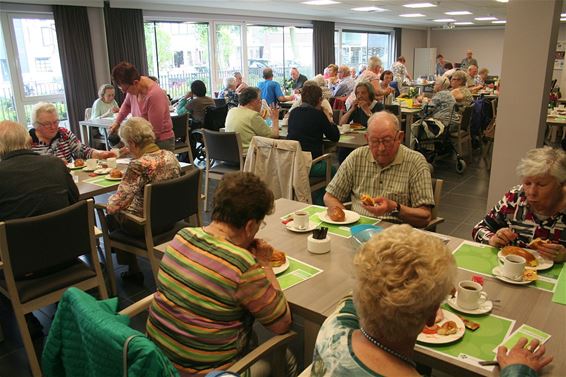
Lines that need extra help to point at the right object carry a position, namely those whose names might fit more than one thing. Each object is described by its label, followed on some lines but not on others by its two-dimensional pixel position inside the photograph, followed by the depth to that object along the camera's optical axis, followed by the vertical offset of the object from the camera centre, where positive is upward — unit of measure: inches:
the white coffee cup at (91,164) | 130.0 -27.2
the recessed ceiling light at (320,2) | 324.5 +42.9
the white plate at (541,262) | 63.4 -28.2
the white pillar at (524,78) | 128.7 -5.3
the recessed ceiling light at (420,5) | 361.7 +44.2
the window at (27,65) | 260.0 +1.5
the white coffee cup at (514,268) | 60.4 -27.0
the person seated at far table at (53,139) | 132.3 -21.8
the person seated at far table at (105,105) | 240.4 -20.0
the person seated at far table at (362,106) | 187.0 -18.2
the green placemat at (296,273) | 62.7 -29.3
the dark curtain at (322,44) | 464.8 +19.4
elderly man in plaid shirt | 91.7 -23.5
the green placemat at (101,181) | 116.7 -29.3
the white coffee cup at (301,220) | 80.1 -27.0
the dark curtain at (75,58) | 270.8 +5.3
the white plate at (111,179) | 120.2 -28.9
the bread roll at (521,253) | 64.6 -27.6
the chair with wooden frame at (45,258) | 78.7 -34.4
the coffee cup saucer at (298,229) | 79.9 -28.4
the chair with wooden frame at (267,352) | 54.2 -34.5
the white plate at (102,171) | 127.1 -28.5
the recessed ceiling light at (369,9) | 381.7 +44.2
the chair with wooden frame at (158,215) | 101.3 -33.9
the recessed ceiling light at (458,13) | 439.5 +46.7
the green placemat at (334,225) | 79.5 -28.7
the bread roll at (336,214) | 83.7 -27.4
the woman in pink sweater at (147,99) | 151.5 -11.5
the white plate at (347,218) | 83.0 -28.2
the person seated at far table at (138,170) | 105.3 -23.9
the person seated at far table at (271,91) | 321.1 -18.9
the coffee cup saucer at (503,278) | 59.9 -28.4
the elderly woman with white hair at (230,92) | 306.3 -18.8
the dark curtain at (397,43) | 625.0 +24.9
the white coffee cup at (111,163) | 129.9 -26.9
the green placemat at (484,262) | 60.4 -28.8
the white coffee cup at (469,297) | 53.9 -27.4
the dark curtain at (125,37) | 290.7 +18.8
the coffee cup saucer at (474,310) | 53.6 -28.8
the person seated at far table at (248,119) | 171.9 -20.3
